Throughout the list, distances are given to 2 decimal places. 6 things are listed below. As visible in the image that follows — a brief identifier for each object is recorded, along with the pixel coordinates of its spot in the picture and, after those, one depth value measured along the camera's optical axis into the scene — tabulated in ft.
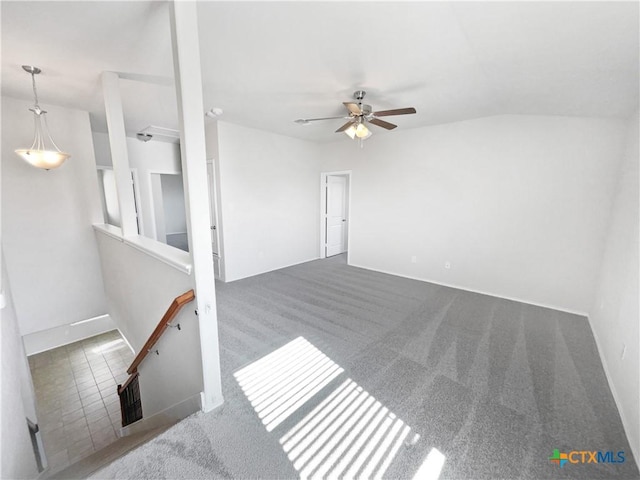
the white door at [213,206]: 14.53
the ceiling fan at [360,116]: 8.87
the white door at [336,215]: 19.99
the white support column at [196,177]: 4.88
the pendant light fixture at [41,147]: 8.52
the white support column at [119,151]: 8.71
